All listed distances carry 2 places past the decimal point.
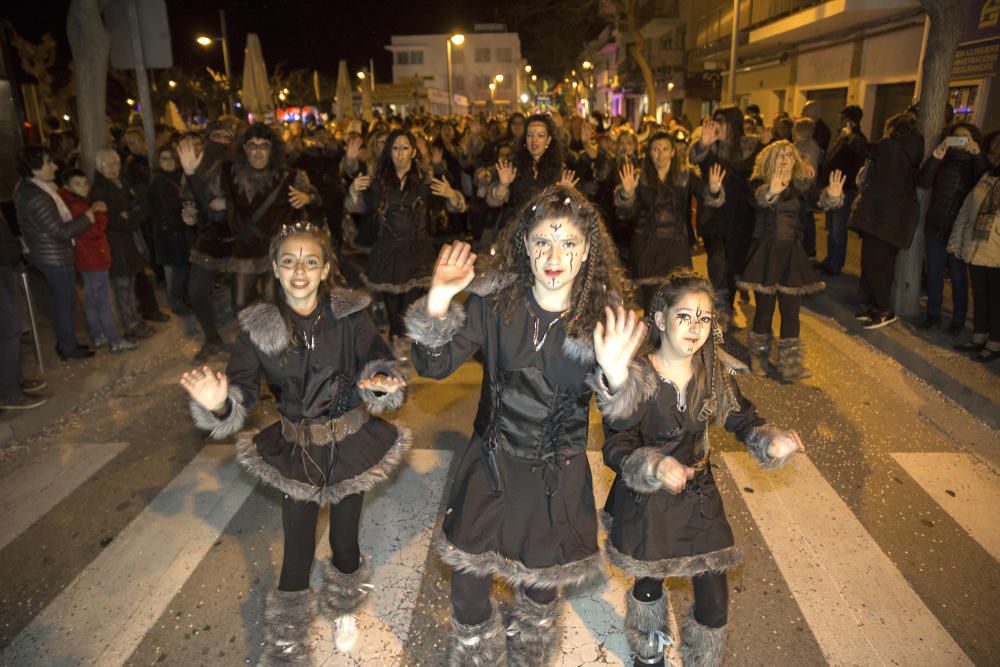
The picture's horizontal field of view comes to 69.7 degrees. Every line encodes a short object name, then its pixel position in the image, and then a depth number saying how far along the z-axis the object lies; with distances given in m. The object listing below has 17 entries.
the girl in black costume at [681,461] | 2.80
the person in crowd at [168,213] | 8.16
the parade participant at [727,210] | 7.86
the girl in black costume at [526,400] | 2.71
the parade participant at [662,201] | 6.70
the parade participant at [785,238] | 6.25
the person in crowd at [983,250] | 6.30
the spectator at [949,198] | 6.92
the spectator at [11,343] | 5.70
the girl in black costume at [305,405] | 3.07
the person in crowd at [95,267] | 6.82
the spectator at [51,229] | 6.24
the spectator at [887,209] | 7.31
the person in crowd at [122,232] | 7.28
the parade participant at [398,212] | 6.77
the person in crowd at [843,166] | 9.56
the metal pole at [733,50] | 16.02
